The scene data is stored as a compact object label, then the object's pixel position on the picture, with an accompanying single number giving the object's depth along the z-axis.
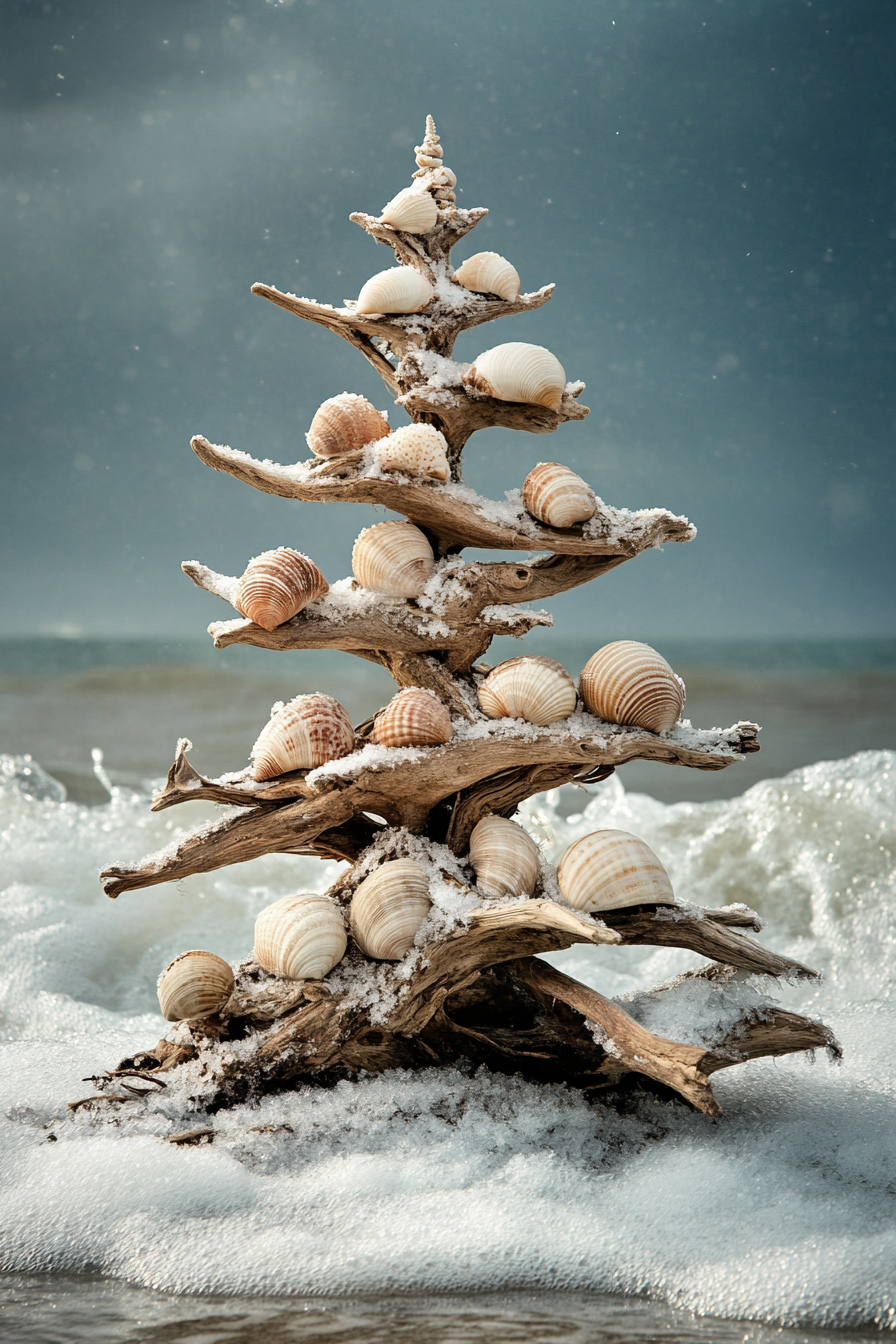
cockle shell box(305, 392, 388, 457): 1.76
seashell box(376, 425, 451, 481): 1.74
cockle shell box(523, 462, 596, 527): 1.74
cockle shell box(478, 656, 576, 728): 1.73
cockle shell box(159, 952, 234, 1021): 1.74
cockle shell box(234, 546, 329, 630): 1.71
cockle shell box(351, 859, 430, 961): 1.72
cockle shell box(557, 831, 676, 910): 1.71
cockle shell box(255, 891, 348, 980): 1.72
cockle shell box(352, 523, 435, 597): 1.75
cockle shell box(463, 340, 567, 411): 1.75
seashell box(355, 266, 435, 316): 1.78
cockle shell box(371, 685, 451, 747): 1.73
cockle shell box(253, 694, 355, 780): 1.74
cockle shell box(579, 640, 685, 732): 1.73
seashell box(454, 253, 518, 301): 1.80
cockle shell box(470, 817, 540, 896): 1.72
